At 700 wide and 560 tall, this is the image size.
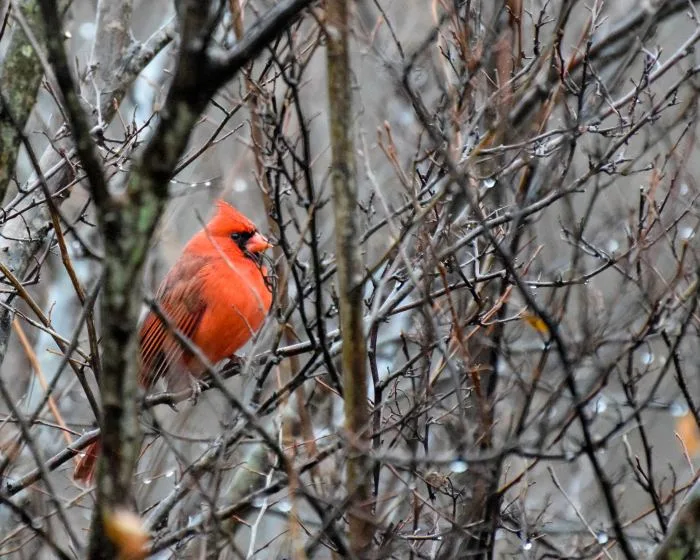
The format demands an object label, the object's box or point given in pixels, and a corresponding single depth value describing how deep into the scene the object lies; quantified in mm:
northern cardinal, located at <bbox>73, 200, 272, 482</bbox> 11555
